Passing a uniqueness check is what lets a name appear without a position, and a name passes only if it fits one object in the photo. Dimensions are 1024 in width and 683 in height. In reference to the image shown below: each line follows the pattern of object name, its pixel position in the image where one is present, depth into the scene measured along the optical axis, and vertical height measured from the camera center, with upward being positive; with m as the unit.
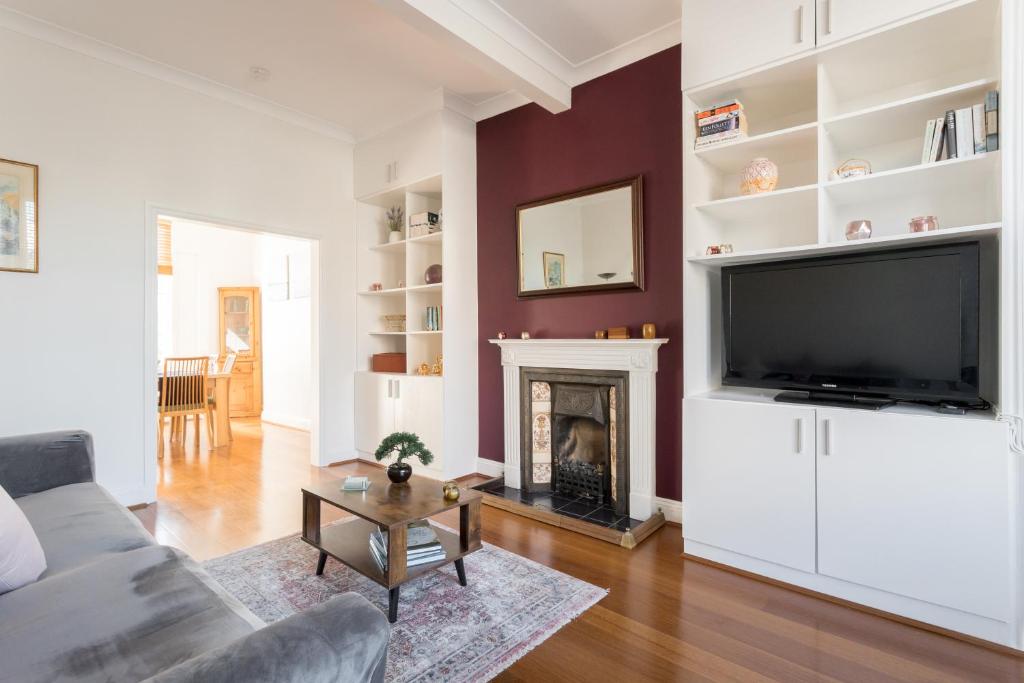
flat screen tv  2.02 +0.04
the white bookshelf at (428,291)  4.03 +0.41
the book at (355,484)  2.40 -0.71
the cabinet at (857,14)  2.03 +1.34
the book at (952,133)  2.03 +0.81
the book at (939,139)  2.08 +0.80
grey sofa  0.86 -0.69
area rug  1.82 -1.15
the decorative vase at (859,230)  2.26 +0.47
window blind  7.15 +1.29
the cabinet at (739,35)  2.31 +1.45
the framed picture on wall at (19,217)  2.98 +0.74
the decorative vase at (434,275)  4.21 +0.52
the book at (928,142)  2.10 +0.80
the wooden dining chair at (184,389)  4.97 -0.50
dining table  5.32 -0.71
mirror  3.31 +0.67
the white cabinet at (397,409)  4.05 -0.61
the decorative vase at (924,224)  2.10 +0.46
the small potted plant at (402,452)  2.46 -0.57
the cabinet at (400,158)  4.09 +1.55
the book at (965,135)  1.99 +0.79
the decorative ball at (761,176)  2.53 +0.80
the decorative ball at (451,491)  2.27 -0.71
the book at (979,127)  1.97 +0.81
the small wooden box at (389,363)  4.57 -0.23
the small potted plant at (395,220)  4.67 +1.11
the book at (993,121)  1.92 +0.81
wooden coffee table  2.04 -0.84
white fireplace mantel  3.11 -0.22
